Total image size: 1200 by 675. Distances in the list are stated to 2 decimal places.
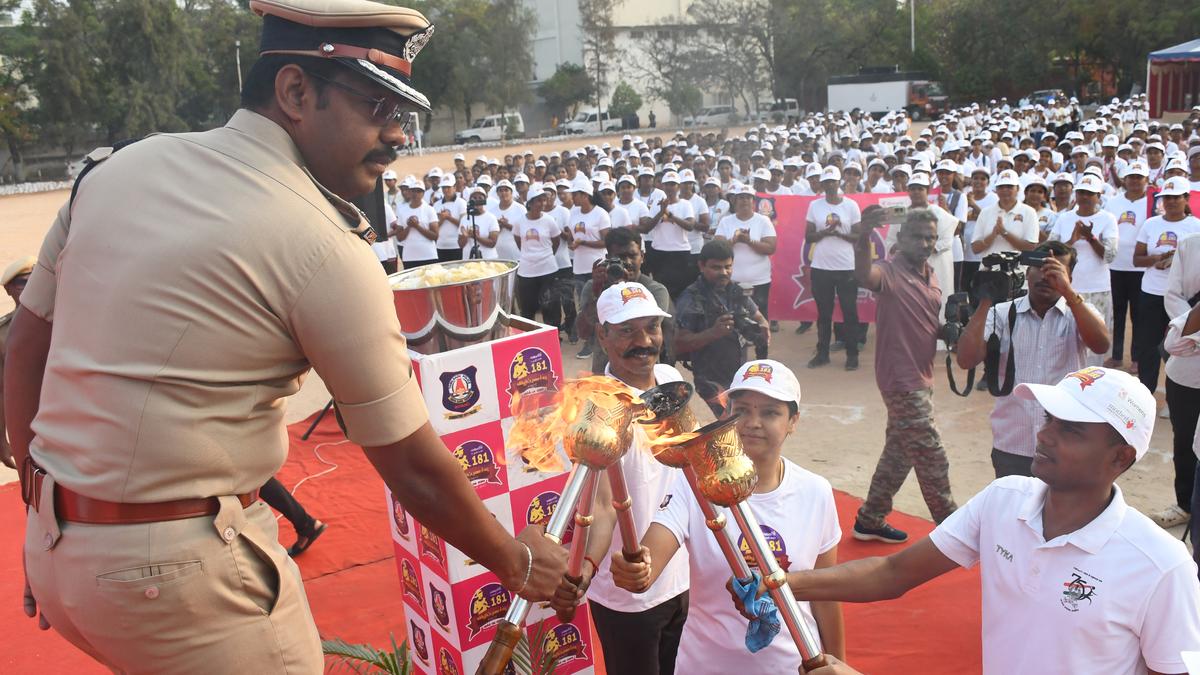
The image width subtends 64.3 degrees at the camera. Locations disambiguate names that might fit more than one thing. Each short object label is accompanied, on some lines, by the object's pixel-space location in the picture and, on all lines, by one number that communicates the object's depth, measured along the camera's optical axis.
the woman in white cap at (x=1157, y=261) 8.36
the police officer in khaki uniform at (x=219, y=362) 1.84
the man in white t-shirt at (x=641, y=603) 3.74
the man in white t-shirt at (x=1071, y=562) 2.52
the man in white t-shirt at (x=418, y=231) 13.51
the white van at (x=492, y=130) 51.34
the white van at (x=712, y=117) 51.78
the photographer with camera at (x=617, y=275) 6.51
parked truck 42.50
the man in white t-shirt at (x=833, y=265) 10.70
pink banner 11.51
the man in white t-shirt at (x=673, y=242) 12.35
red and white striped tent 31.73
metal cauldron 3.71
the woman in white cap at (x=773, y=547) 3.20
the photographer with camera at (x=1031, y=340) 4.95
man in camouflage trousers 5.93
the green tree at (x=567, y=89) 58.16
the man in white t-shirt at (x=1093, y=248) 8.88
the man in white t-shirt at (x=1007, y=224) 10.03
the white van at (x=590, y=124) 54.22
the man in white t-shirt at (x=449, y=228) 13.87
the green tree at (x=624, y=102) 56.38
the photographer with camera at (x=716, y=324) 6.59
